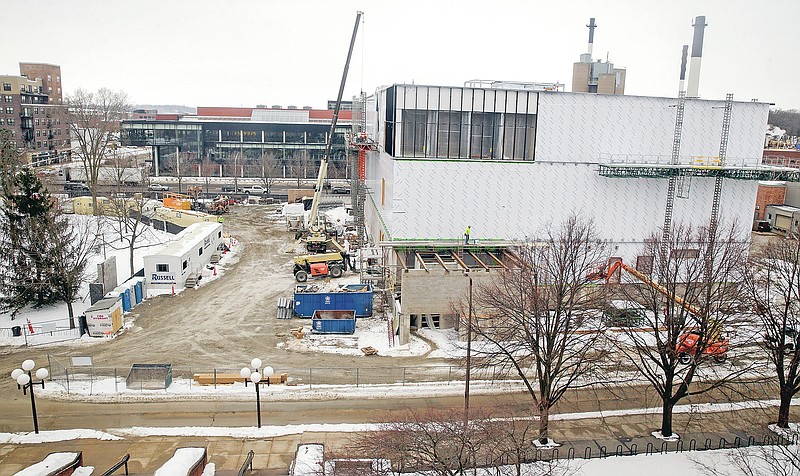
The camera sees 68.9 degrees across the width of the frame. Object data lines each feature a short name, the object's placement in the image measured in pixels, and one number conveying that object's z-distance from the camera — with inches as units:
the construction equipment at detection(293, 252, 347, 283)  1578.5
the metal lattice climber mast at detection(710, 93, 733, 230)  1378.0
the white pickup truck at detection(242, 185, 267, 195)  3169.3
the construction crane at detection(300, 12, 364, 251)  1782.2
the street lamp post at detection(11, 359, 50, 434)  762.2
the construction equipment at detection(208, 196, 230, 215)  2546.8
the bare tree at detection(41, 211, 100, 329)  1248.2
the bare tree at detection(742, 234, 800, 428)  812.6
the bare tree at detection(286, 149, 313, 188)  3402.3
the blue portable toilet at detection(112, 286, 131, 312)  1312.7
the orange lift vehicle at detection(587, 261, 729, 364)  810.8
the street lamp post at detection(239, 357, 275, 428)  776.9
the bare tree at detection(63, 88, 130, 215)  2304.4
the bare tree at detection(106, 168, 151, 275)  1706.4
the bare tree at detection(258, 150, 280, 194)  3111.0
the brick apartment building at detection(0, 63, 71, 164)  3986.2
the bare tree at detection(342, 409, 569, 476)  554.9
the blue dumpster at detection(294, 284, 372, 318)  1284.4
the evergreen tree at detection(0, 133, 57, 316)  1261.1
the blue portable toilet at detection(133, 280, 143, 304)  1366.9
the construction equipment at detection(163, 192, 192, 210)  2404.0
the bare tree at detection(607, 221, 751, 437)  786.2
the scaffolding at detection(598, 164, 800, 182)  1336.1
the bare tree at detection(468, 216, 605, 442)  773.3
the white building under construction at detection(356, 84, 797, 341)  1312.7
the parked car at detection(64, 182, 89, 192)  2878.9
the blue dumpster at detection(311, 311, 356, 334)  1202.0
